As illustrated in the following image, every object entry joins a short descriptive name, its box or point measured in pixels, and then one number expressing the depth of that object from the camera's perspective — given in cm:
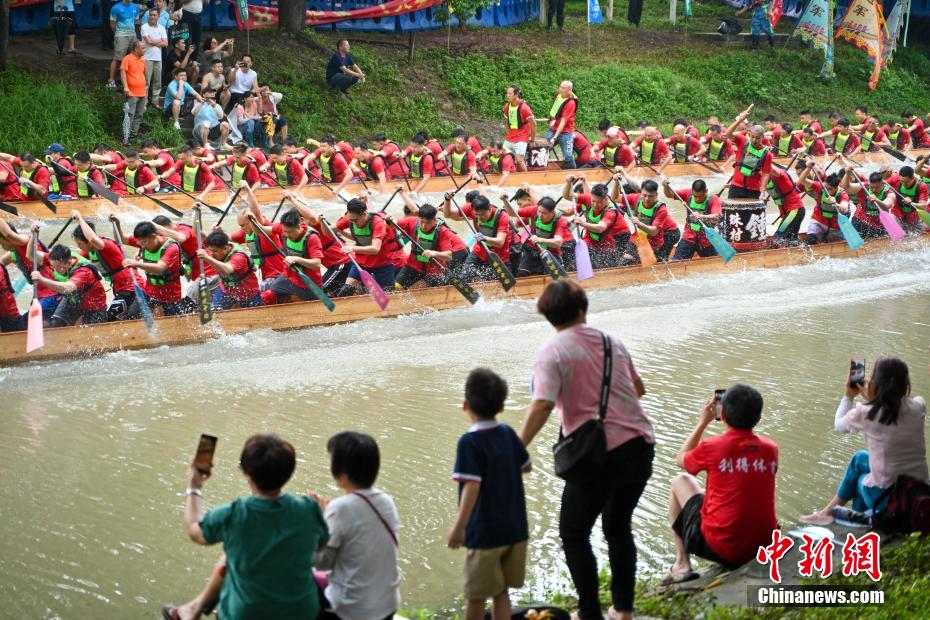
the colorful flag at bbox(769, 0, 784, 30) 2883
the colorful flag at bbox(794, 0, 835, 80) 2834
